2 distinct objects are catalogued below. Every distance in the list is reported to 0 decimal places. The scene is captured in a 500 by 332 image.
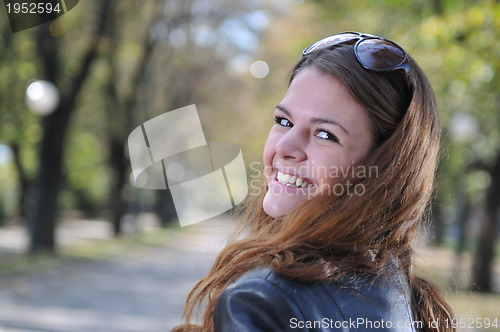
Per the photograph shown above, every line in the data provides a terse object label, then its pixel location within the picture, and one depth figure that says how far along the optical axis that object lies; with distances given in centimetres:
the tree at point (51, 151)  1524
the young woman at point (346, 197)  128
